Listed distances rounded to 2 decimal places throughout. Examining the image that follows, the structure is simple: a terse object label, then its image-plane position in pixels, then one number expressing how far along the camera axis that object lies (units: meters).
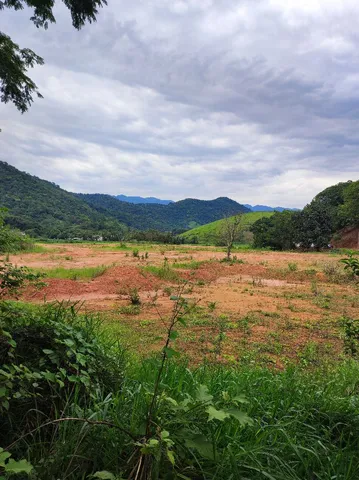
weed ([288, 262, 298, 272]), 17.54
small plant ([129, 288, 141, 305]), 9.82
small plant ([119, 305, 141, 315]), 8.65
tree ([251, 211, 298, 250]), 41.01
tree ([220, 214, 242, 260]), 22.96
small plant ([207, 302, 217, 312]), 9.21
